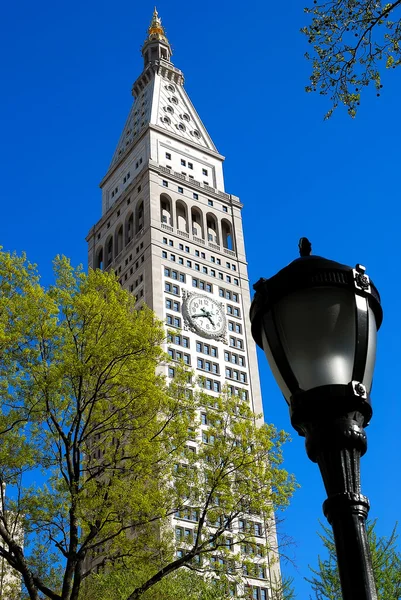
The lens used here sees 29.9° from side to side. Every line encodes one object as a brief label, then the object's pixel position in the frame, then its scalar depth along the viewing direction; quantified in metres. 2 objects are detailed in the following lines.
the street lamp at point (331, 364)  4.80
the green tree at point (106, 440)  19.94
